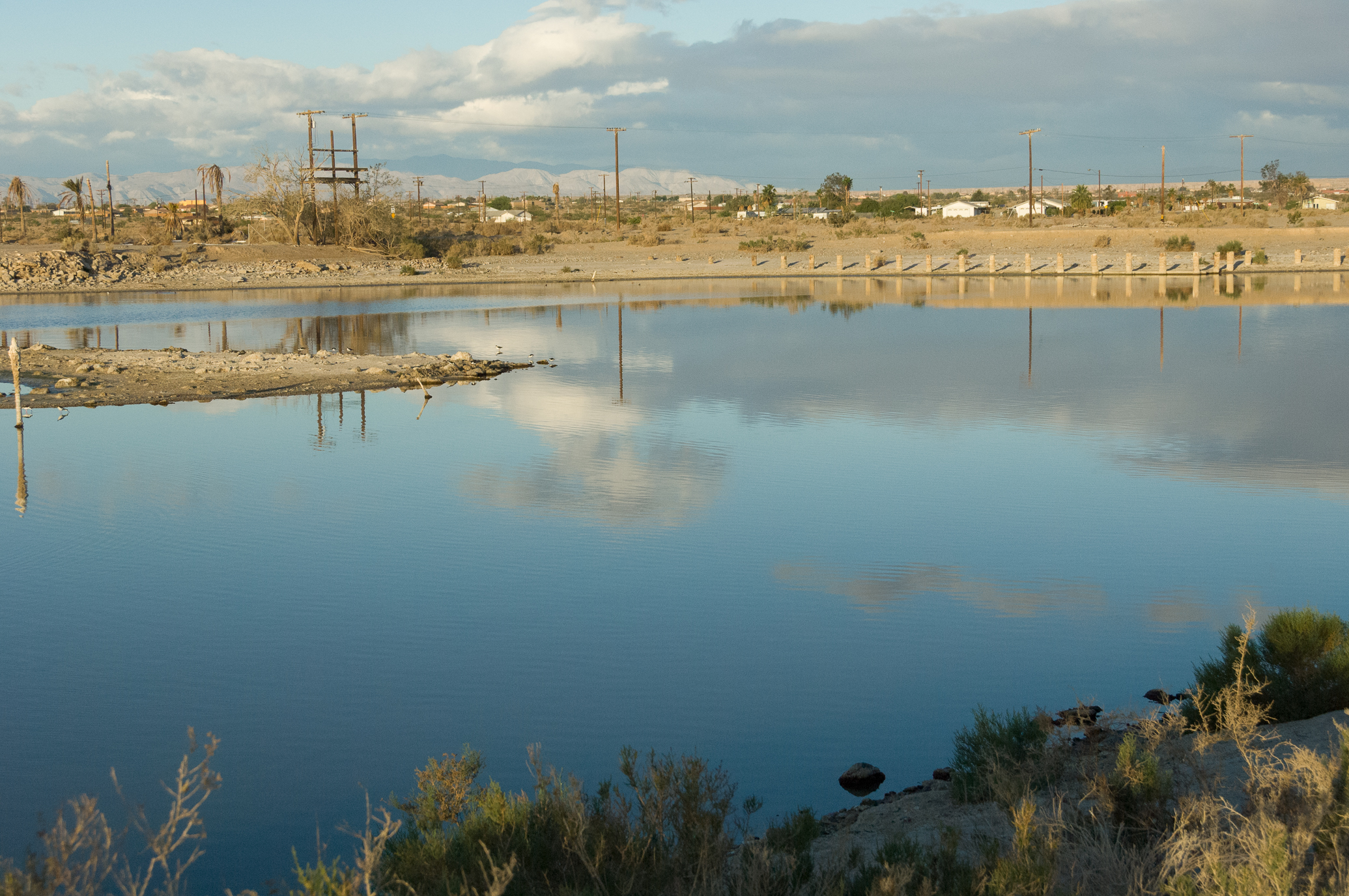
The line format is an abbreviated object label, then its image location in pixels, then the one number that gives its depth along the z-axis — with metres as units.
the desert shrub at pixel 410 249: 51.62
